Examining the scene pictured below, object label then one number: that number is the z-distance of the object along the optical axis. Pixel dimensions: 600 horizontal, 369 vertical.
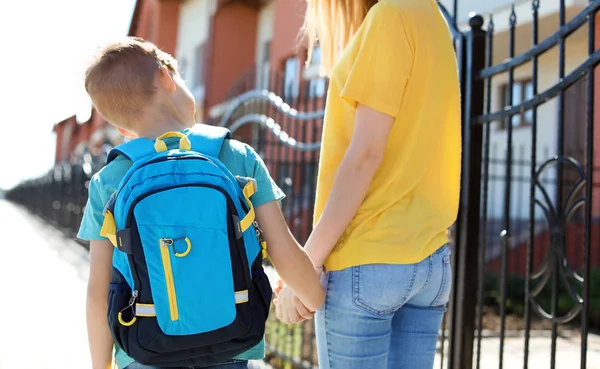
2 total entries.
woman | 1.66
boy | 1.65
